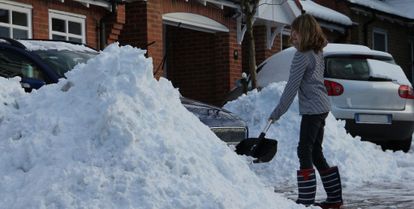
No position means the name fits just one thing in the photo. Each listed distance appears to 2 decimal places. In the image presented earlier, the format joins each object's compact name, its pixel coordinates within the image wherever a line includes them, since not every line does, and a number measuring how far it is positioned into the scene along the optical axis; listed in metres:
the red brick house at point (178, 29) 12.03
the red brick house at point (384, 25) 22.09
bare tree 13.12
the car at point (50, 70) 7.70
